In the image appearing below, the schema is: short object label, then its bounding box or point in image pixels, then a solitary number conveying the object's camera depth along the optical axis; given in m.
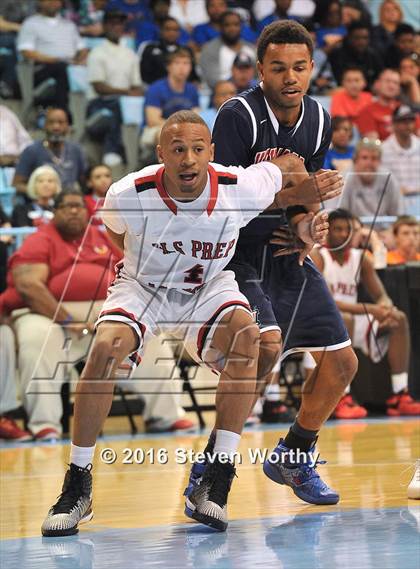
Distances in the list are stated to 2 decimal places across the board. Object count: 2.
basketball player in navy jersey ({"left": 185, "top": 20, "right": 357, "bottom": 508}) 5.47
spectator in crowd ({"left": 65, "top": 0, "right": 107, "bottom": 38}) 14.71
